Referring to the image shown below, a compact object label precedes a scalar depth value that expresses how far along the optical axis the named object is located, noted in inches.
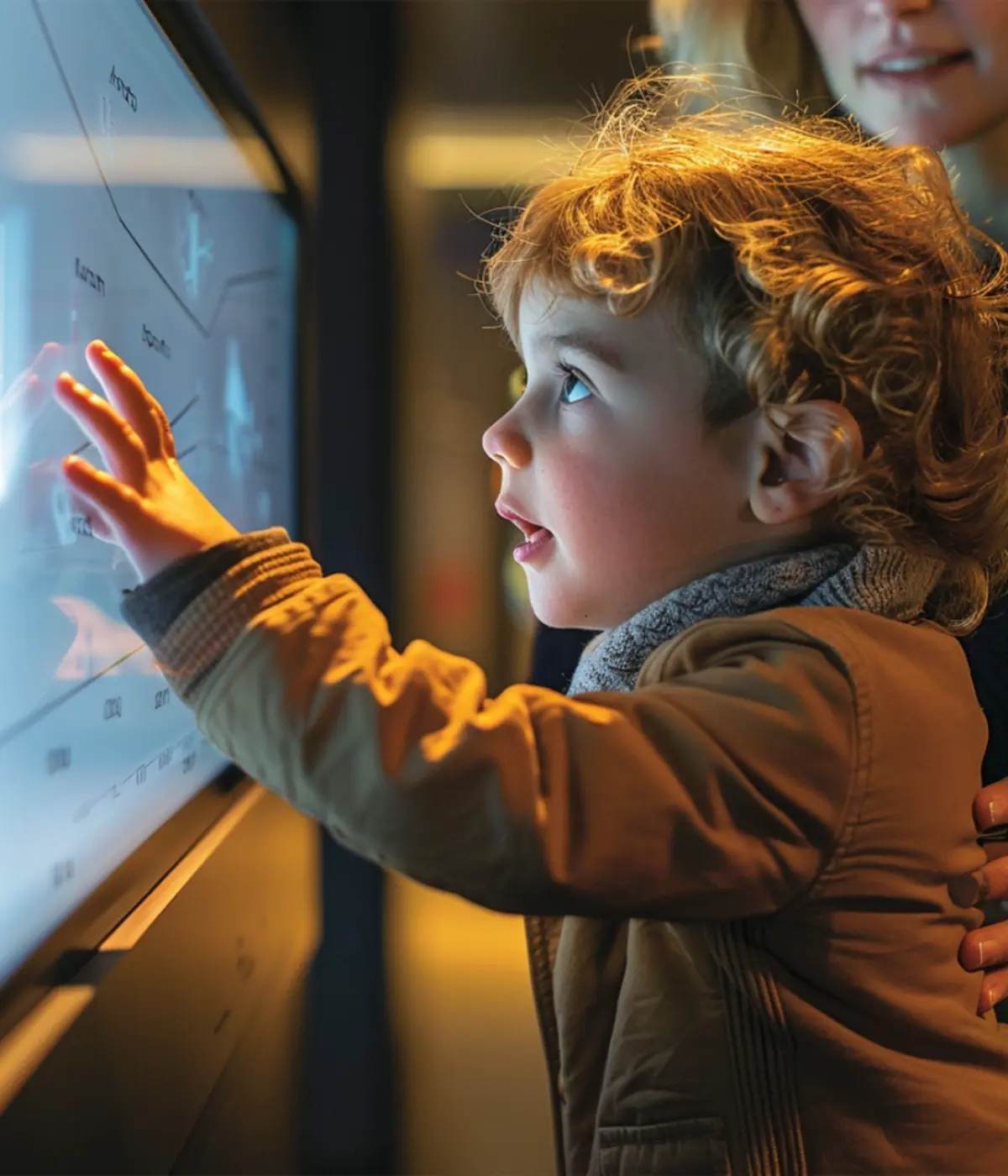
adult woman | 30.1
